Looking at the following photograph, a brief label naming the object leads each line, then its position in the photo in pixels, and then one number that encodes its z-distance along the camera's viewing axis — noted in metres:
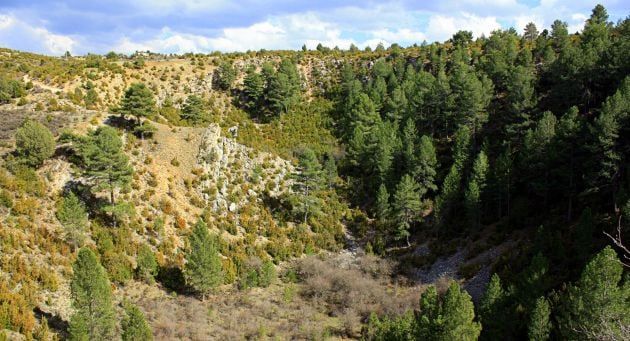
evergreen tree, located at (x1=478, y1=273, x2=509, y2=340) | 25.39
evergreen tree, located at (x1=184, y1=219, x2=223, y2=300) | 32.06
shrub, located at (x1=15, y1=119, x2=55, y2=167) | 34.19
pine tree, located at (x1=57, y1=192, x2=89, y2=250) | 30.11
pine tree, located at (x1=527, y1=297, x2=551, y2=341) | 22.98
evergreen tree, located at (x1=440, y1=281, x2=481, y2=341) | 22.25
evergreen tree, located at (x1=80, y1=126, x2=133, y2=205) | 32.69
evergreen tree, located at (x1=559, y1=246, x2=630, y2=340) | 20.94
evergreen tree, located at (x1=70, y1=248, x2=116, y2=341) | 23.53
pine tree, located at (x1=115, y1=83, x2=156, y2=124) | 41.91
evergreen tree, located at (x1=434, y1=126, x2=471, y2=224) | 44.00
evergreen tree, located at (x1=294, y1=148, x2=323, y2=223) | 45.91
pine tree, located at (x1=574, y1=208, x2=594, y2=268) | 29.36
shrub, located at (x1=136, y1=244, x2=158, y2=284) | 32.19
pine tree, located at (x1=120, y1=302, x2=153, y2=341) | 23.70
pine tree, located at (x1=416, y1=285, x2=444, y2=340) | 22.77
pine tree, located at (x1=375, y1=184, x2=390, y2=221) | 45.75
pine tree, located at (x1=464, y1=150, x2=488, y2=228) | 41.66
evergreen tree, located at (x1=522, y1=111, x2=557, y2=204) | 39.22
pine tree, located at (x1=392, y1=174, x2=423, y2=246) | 43.84
